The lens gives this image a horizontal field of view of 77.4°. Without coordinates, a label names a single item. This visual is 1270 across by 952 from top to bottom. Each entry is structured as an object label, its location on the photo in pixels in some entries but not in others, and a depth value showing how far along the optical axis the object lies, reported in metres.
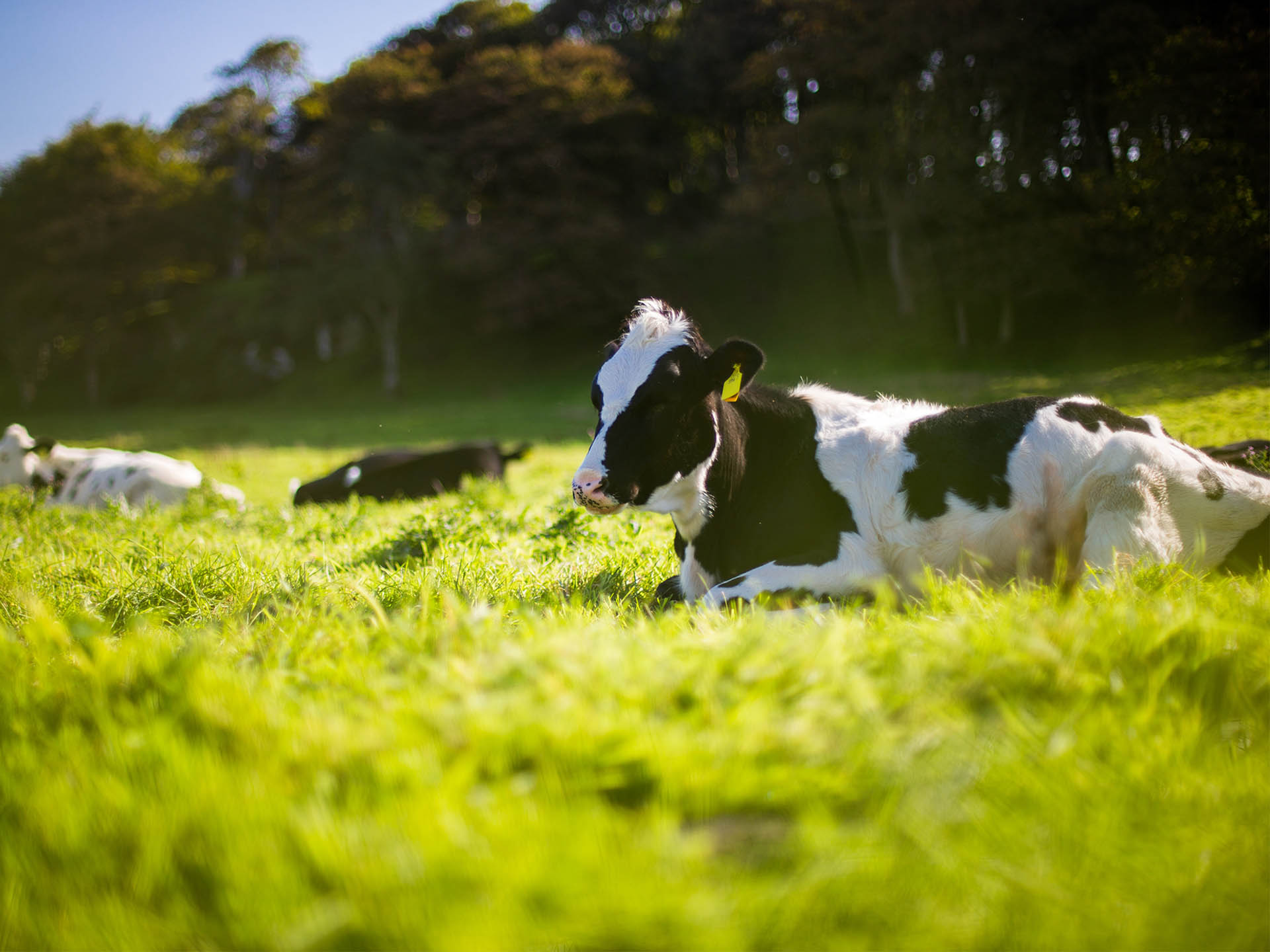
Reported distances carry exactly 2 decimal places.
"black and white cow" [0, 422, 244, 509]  9.61
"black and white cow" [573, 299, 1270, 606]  3.57
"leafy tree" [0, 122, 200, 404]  40.09
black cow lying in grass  9.83
